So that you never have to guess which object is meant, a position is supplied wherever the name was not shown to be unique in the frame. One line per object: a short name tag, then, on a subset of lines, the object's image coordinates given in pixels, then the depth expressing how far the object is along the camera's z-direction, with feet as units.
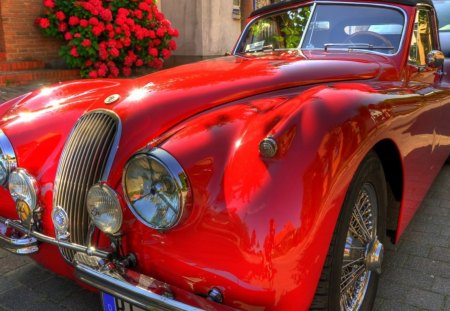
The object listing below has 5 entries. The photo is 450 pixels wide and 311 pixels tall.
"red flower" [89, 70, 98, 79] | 22.91
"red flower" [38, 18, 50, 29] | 22.74
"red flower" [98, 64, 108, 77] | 22.94
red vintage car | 4.80
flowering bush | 22.45
